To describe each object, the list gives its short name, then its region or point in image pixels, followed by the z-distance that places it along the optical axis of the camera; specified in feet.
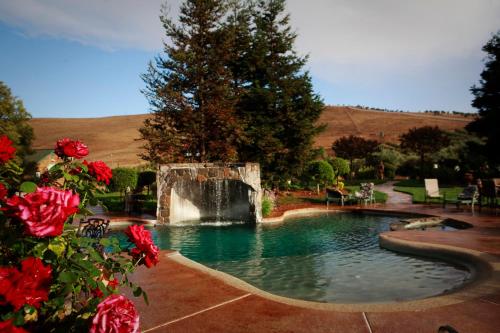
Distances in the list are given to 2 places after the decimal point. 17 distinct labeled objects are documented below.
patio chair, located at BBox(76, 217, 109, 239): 25.13
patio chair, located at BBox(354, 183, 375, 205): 57.31
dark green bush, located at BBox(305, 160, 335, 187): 84.33
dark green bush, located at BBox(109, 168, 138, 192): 79.05
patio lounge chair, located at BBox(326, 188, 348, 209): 57.64
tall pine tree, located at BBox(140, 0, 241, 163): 57.26
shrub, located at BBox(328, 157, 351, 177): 101.04
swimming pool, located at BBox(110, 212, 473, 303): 19.56
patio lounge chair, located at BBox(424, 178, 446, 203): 54.58
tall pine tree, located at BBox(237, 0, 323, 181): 65.05
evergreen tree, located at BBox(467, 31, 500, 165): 70.64
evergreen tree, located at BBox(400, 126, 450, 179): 108.47
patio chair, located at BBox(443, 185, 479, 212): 45.25
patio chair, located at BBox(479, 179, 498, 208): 43.40
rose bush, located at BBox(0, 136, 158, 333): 5.09
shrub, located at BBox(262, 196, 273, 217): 50.19
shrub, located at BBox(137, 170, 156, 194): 75.00
